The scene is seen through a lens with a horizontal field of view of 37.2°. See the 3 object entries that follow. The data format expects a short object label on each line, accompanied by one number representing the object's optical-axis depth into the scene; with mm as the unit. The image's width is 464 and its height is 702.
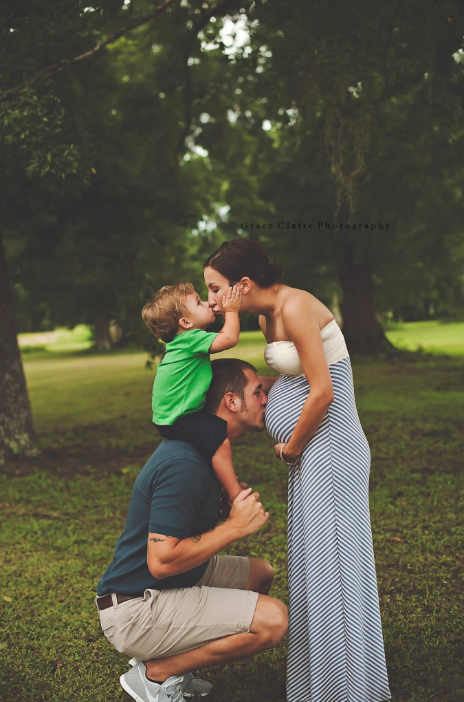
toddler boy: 3059
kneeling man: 2939
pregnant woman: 3002
